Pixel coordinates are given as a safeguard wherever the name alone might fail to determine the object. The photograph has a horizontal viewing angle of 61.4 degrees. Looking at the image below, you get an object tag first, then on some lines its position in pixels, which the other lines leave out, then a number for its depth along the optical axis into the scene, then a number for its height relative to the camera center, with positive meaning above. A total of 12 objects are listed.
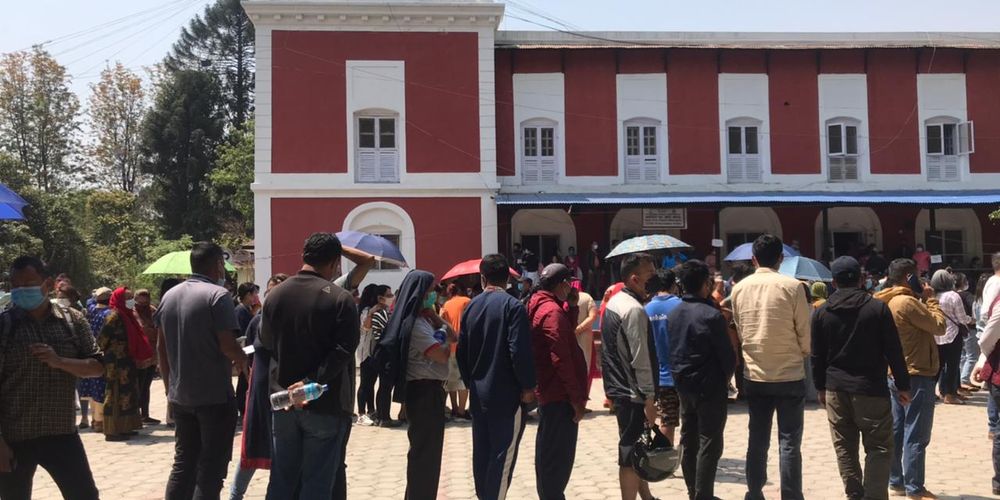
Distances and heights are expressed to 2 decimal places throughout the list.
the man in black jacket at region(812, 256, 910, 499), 5.69 -0.74
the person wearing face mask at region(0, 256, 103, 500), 4.47 -0.59
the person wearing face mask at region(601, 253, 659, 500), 5.60 -0.63
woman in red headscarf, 9.45 -1.00
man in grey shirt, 5.11 -0.66
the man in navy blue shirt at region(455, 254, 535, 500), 5.31 -0.70
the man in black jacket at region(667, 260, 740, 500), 5.88 -0.72
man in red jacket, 5.47 -0.80
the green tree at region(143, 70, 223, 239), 41.41 +6.36
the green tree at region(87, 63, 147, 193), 44.19 +8.05
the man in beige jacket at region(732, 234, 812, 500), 5.82 -0.70
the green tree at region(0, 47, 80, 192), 39.25 +7.74
